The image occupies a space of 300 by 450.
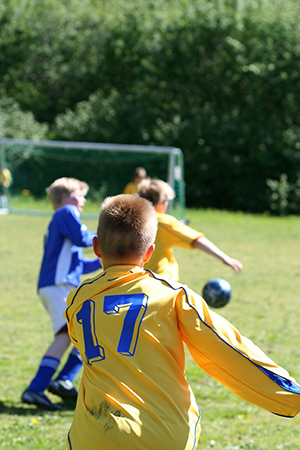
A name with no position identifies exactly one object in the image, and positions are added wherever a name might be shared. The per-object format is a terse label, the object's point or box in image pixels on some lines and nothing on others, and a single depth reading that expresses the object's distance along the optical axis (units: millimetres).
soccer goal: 37266
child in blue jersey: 8609
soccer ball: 9250
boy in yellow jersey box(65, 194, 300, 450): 3578
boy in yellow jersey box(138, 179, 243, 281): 8227
